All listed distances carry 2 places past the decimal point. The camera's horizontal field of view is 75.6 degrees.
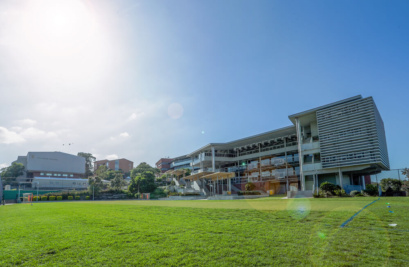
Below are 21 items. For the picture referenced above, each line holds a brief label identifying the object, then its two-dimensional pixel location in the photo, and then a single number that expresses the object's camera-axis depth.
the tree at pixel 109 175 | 93.75
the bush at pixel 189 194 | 45.14
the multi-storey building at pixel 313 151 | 29.81
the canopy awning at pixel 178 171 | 57.58
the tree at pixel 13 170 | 81.62
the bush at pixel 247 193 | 35.91
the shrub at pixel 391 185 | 20.45
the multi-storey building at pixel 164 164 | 113.93
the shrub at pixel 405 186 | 20.03
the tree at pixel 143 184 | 56.47
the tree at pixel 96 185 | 55.34
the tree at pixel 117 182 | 63.70
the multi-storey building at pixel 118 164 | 123.94
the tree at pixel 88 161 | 106.92
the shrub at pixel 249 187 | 40.25
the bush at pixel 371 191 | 21.12
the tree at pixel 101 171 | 75.82
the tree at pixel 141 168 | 85.00
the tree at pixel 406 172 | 21.92
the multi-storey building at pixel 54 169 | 78.12
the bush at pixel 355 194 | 22.14
